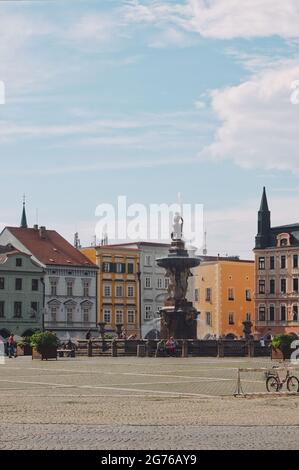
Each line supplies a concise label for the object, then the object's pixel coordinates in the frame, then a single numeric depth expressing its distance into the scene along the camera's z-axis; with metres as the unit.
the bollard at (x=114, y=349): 59.89
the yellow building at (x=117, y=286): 115.25
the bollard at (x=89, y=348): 61.81
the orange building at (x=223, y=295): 121.56
